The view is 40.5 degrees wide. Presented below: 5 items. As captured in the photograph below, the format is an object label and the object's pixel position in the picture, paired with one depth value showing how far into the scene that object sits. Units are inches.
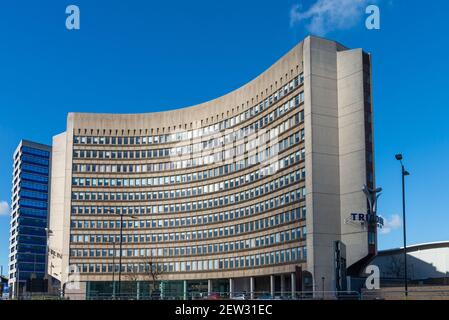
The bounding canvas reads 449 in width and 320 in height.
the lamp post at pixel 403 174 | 2117.4
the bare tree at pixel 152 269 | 4995.1
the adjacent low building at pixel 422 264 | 4330.7
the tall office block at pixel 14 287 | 7328.3
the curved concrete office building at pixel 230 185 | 3528.5
